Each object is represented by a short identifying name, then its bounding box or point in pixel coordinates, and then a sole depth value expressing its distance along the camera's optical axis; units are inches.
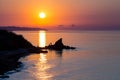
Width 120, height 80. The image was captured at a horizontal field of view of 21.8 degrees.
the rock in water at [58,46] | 5038.9
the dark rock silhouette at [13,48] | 2627.5
